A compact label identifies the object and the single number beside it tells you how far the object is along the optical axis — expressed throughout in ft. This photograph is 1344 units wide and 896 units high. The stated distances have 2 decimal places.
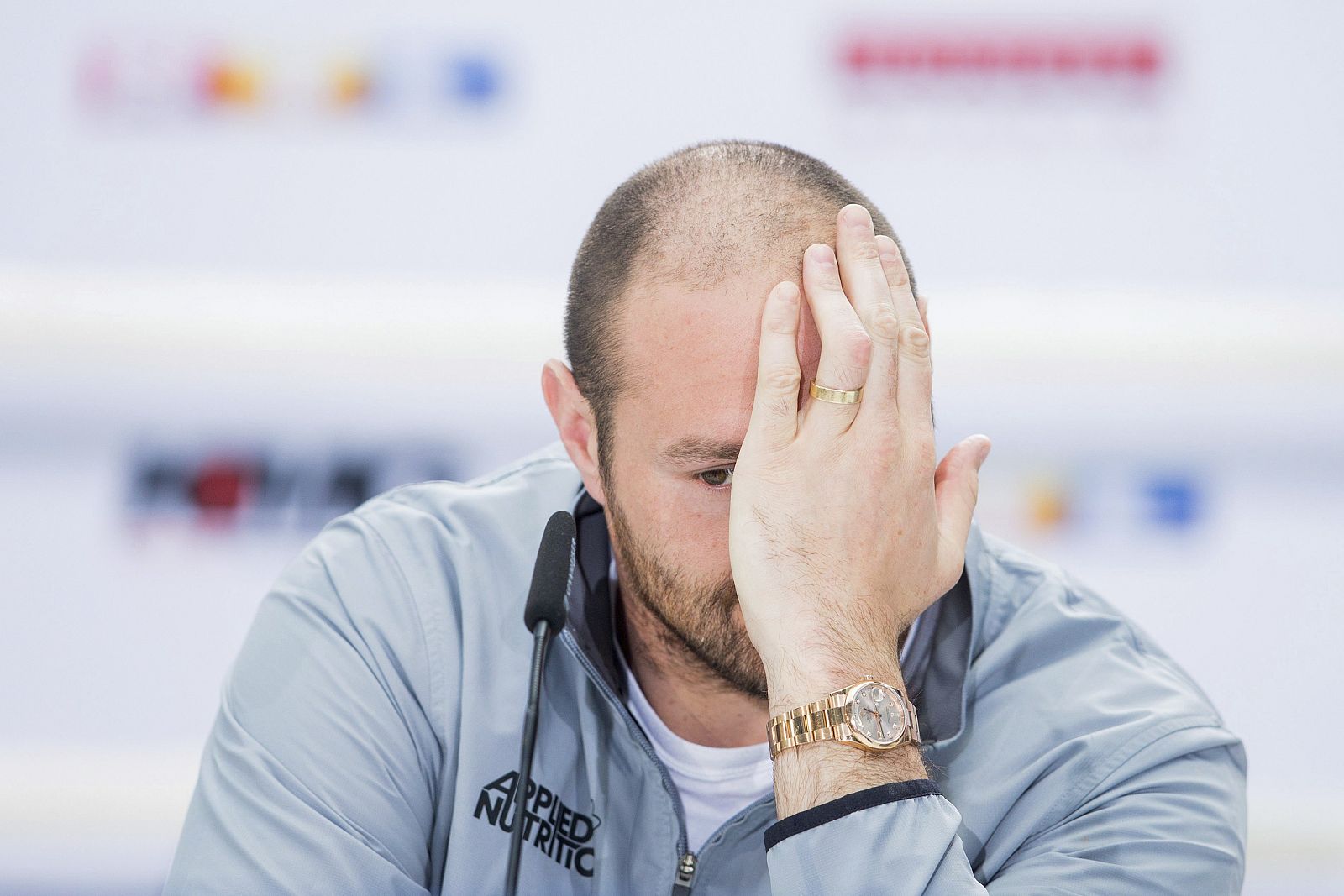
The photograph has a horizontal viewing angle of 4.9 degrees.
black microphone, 23.65
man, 23.62
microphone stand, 23.63
